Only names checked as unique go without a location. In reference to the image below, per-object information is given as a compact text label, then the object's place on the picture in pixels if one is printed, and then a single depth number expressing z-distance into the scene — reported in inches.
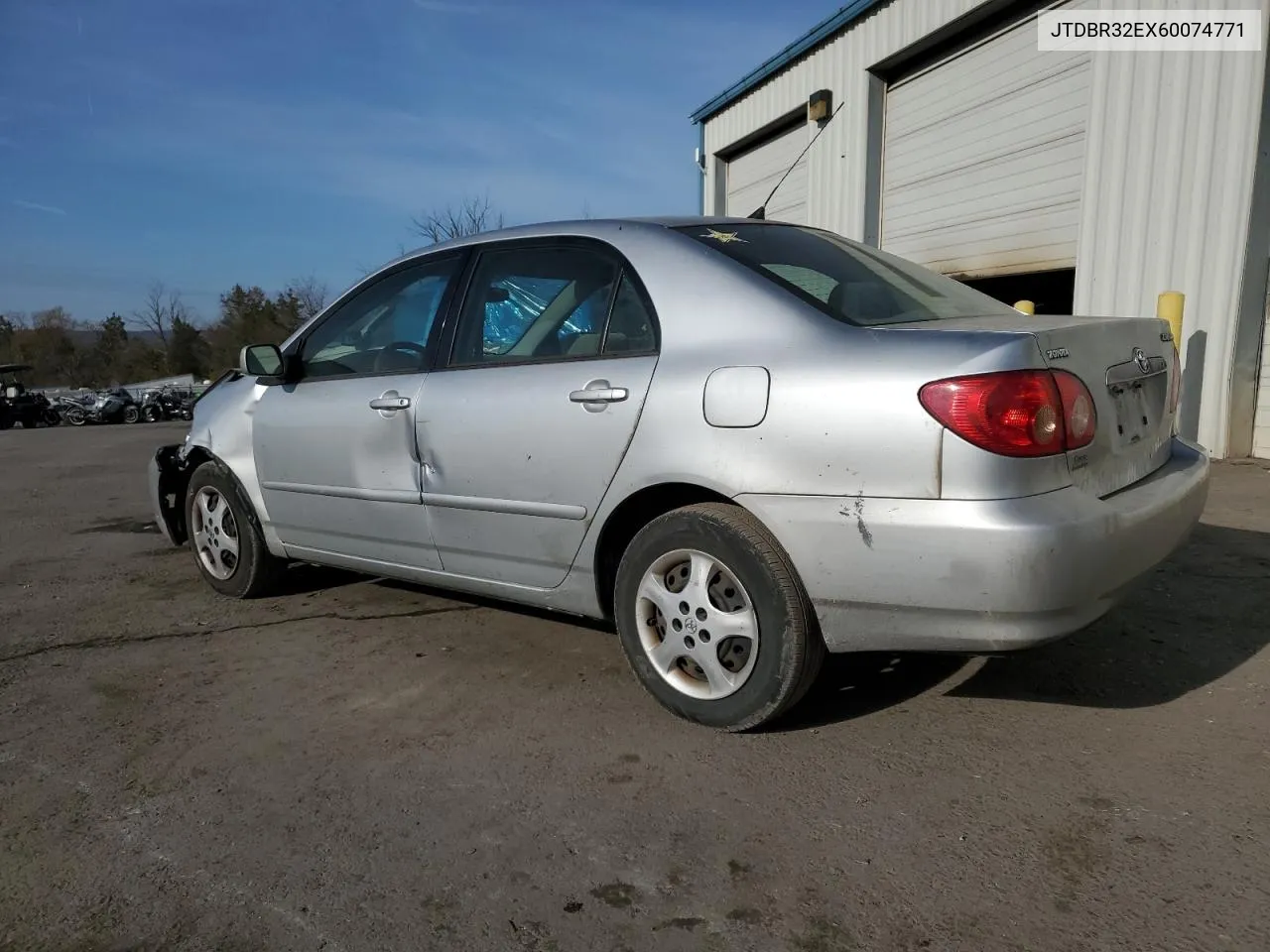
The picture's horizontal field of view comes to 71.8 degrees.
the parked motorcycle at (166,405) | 1294.3
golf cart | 1087.0
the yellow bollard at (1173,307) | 267.3
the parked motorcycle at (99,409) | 1199.6
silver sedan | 85.0
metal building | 274.2
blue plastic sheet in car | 125.0
